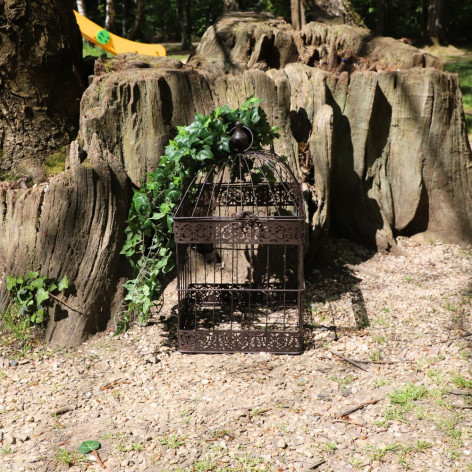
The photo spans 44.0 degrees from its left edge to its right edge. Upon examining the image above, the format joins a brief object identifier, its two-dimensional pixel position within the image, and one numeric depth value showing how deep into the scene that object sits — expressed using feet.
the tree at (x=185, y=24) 51.96
